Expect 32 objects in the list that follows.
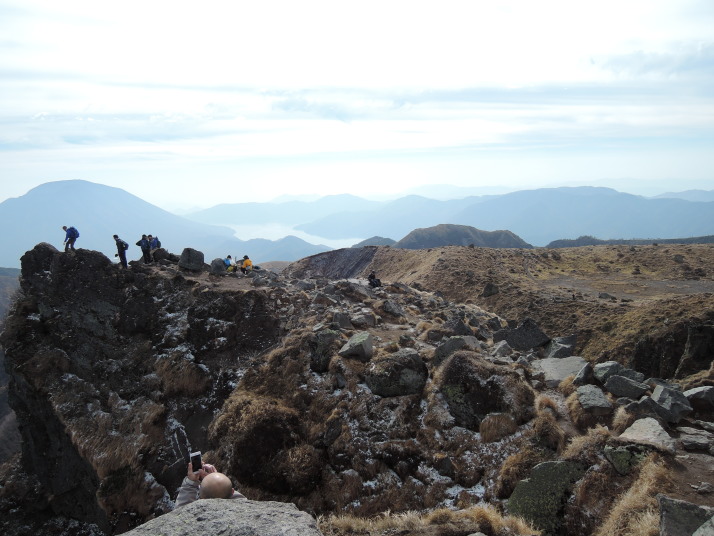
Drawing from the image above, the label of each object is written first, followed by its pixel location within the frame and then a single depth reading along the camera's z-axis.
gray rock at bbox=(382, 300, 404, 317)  25.83
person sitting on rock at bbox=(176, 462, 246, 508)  6.64
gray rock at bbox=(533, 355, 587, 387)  15.73
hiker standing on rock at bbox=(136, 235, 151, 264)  30.33
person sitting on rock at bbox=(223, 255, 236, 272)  32.24
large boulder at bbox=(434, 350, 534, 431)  14.25
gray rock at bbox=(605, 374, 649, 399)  13.32
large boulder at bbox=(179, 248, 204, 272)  29.53
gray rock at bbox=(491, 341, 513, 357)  18.58
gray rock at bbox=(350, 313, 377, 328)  23.08
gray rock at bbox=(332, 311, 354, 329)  21.94
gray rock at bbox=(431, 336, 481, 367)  17.41
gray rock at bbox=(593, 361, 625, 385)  14.53
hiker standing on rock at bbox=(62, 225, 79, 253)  25.89
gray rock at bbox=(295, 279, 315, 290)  30.31
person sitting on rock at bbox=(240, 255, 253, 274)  33.06
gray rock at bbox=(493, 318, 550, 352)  20.84
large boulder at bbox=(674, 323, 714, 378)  23.97
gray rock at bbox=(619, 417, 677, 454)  10.21
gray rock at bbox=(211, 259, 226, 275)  30.06
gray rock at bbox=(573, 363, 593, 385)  14.73
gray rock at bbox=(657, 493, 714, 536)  6.93
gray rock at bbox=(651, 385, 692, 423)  11.59
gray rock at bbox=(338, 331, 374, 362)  18.19
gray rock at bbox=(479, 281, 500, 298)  50.78
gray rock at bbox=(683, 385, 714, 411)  12.12
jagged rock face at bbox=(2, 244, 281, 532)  18.19
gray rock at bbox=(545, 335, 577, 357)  19.23
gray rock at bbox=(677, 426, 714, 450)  10.31
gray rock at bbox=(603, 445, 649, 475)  10.09
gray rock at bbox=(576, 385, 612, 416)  12.85
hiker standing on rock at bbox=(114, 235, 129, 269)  26.64
